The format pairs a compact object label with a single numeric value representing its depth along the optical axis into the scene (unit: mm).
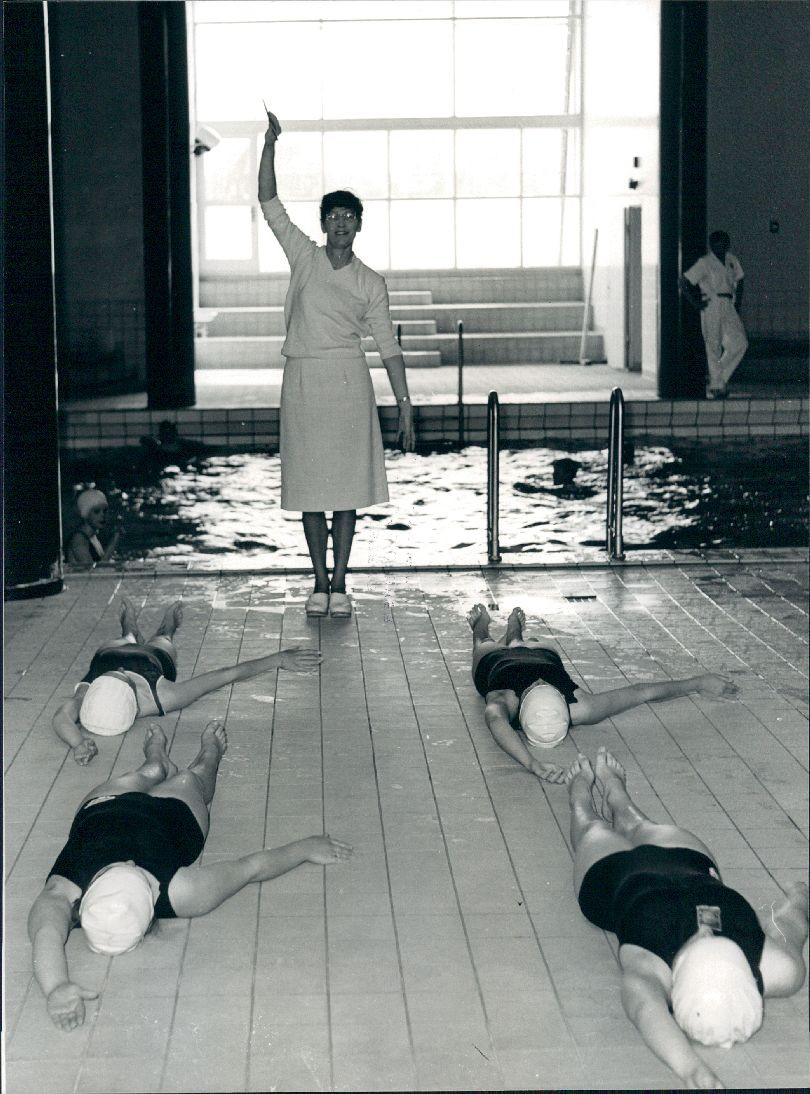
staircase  16188
